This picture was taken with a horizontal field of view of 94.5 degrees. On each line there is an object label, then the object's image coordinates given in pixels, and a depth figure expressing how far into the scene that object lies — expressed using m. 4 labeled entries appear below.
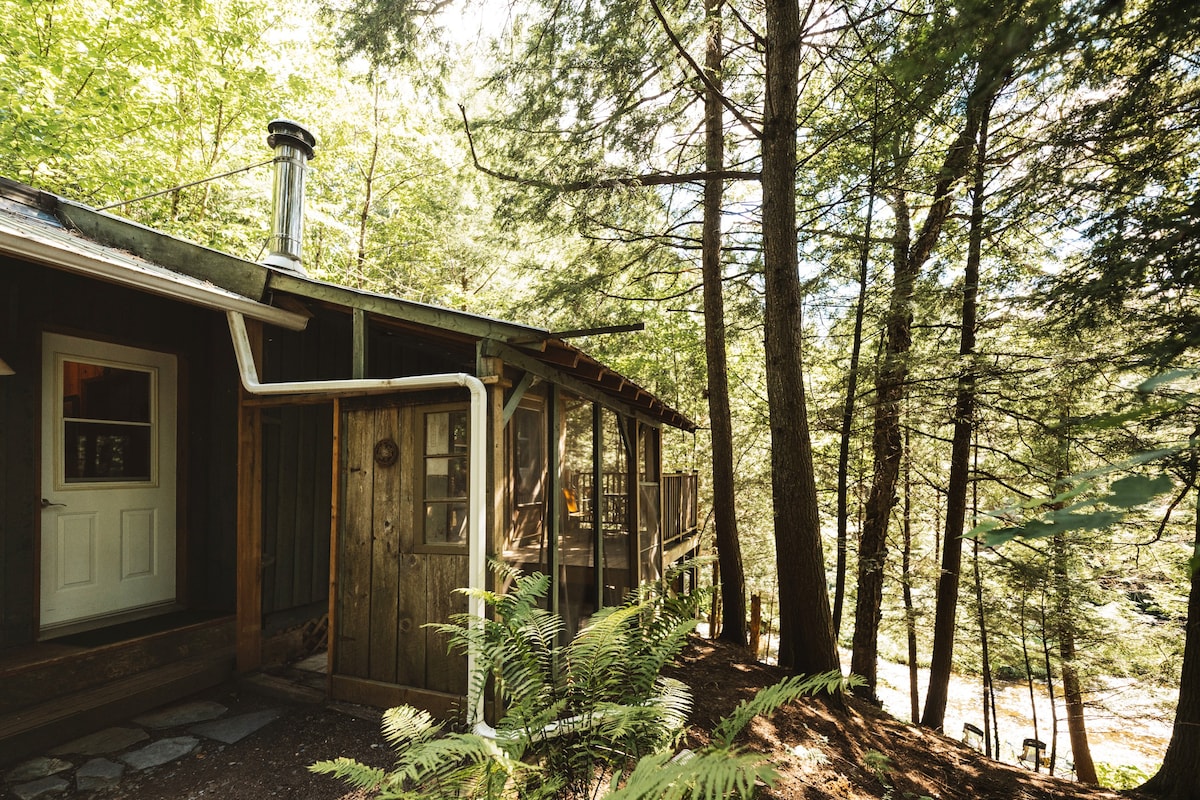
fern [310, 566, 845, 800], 2.05
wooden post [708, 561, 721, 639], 8.61
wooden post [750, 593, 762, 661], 8.20
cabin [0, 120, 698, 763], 3.52
